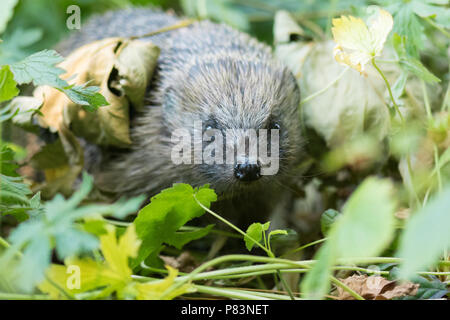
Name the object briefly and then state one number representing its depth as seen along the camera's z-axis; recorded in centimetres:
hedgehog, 54
